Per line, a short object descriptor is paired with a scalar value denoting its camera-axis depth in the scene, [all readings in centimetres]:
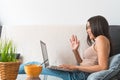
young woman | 216
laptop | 216
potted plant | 171
